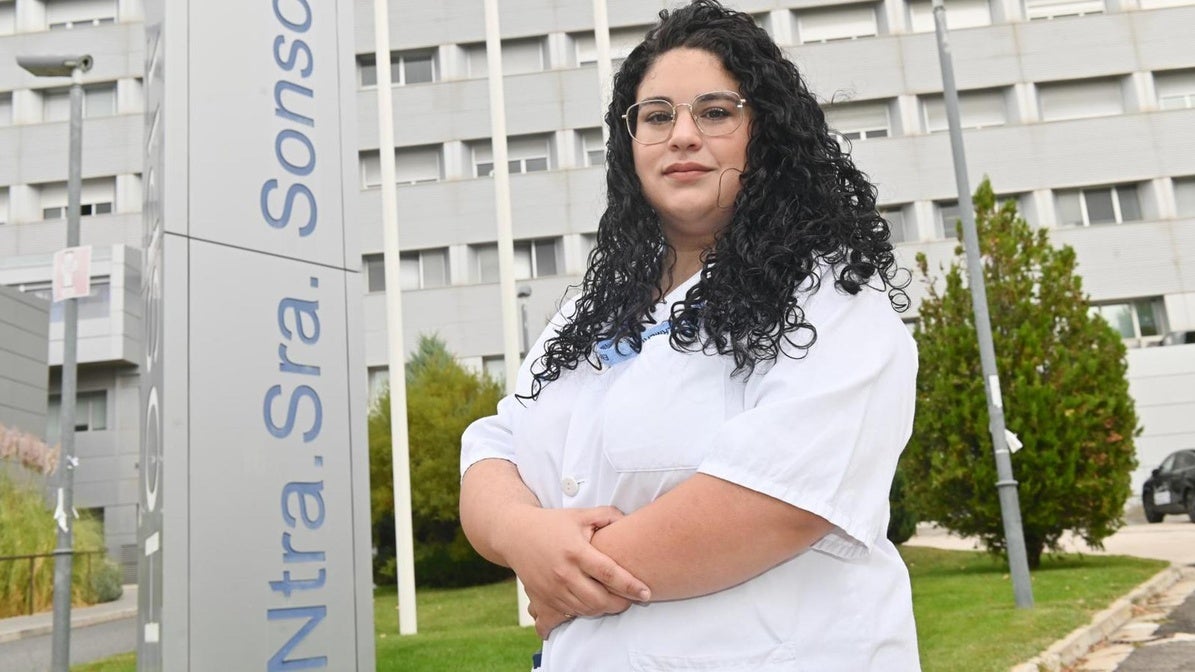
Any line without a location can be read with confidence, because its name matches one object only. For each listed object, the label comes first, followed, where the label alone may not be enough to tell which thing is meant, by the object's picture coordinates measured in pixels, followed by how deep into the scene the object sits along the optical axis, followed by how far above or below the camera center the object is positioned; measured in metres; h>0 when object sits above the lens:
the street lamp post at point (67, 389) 10.12 +1.78
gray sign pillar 4.30 +0.77
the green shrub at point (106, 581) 20.11 -0.74
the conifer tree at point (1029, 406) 12.92 +0.81
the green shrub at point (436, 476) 20.09 +0.81
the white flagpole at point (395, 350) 11.91 +1.94
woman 1.26 +0.10
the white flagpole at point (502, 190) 12.14 +3.72
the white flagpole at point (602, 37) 11.49 +5.20
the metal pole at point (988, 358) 9.74 +1.19
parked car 19.73 -0.49
